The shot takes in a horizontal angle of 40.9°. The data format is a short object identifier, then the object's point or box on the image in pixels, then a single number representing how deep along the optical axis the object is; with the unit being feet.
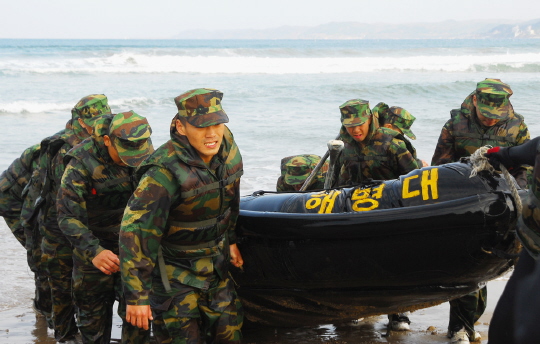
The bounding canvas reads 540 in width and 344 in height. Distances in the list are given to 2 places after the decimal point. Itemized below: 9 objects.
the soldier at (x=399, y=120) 19.80
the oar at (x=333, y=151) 17.11
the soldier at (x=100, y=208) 13.67
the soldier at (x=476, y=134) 15.90
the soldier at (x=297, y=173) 18.26
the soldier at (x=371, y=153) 17.13
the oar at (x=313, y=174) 17.31
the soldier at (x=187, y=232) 11.40
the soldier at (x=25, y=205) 17.84
